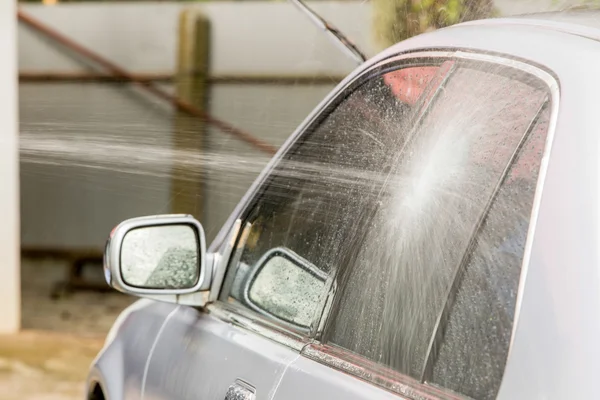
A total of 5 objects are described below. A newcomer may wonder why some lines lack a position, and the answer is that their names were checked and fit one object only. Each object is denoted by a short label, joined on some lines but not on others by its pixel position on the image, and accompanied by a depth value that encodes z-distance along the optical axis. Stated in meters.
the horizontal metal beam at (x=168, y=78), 15.64
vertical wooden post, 15.82
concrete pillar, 13.71
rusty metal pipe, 15.77
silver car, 2.51
